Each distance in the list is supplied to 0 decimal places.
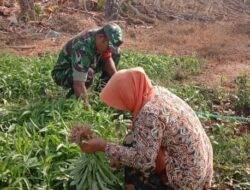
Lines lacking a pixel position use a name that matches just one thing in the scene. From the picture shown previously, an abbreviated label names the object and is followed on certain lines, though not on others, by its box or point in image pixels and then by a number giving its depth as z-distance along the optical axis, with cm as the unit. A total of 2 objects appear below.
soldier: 470
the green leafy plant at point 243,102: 594
